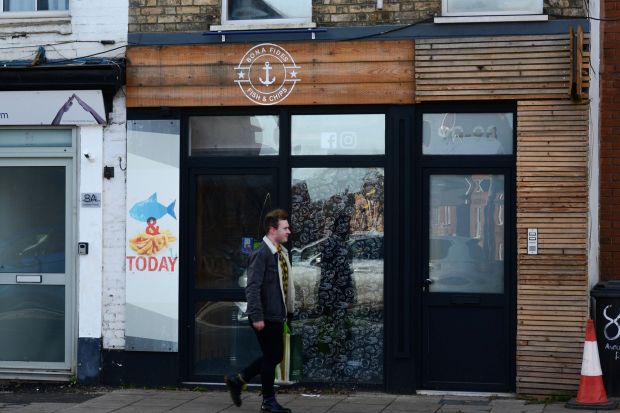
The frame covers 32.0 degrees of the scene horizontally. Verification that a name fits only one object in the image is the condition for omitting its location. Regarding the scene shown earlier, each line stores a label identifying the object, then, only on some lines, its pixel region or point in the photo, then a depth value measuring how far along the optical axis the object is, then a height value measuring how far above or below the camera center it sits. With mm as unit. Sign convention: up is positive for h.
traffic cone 10047 -1682
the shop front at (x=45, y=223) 11797 -301
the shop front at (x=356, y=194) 10953 +51
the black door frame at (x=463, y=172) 10961 +44
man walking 9602 -905
